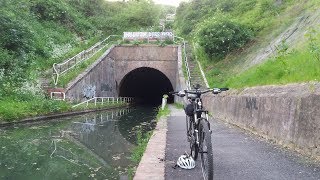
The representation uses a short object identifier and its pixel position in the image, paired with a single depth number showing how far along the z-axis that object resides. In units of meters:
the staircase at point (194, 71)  13.57
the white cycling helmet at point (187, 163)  3.27
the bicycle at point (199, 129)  2.68
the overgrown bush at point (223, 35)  12.41
